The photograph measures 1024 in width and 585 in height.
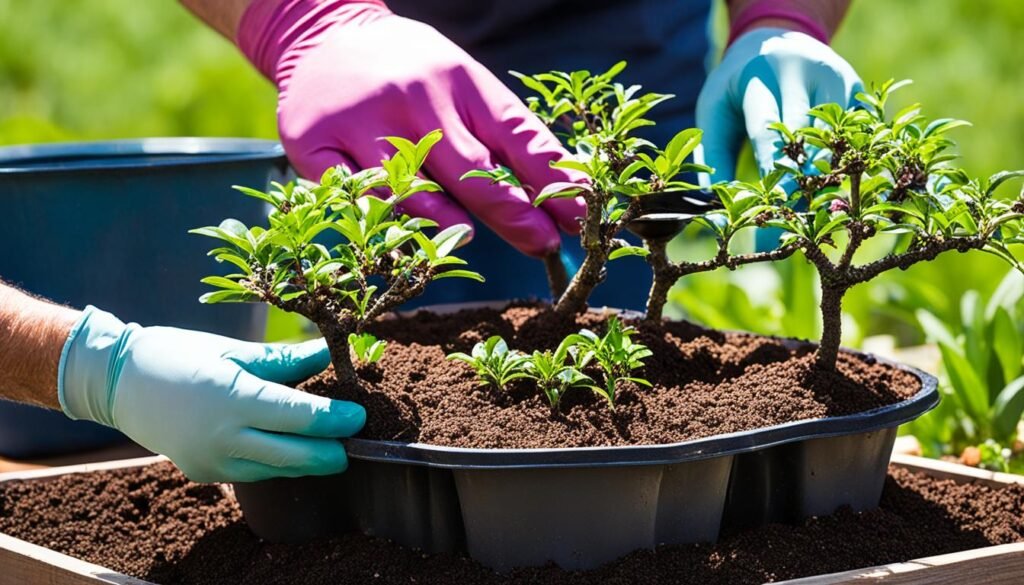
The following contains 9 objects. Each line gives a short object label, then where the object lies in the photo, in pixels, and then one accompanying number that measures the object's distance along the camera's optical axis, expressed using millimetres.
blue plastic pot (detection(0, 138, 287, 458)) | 2064
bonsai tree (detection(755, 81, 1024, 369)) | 1719
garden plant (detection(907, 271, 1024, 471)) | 2262
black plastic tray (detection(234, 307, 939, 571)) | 1678
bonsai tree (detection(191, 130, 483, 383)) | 1691
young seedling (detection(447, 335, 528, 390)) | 1752
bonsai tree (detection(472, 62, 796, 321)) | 1770
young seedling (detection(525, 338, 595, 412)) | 1729
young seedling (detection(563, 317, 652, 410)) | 1747
